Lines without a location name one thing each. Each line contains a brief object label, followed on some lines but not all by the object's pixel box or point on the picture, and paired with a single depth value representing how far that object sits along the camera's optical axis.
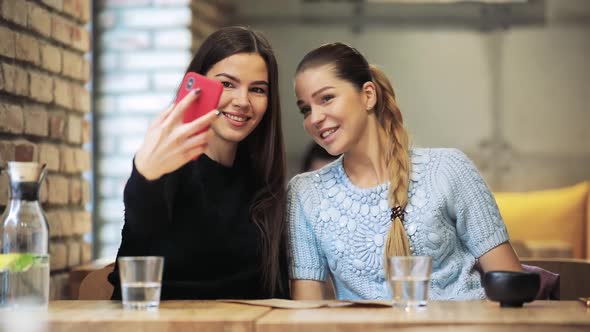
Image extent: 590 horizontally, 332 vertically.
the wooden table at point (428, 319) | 2.29
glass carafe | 2.48
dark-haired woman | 3.09
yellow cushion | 6.15
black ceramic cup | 2.50
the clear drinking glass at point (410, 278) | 2.47
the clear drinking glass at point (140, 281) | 2.46
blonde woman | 3.13
